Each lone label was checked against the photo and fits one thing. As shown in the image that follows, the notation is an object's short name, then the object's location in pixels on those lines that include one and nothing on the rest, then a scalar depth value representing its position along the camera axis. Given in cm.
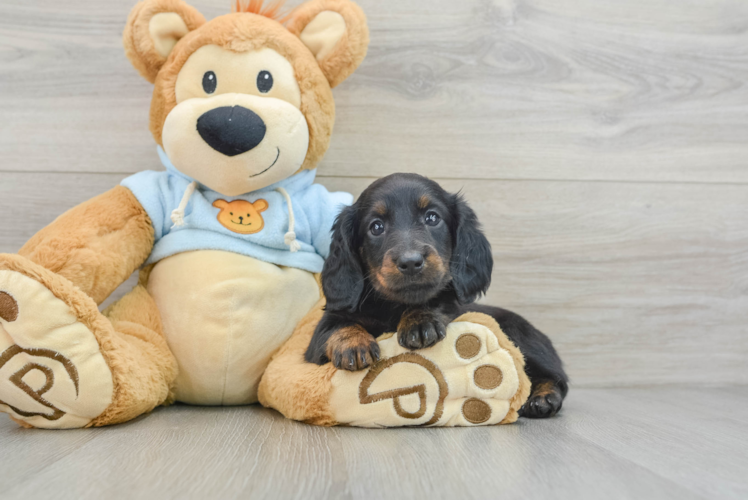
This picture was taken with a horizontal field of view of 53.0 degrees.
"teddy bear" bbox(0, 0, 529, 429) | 51
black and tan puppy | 53
